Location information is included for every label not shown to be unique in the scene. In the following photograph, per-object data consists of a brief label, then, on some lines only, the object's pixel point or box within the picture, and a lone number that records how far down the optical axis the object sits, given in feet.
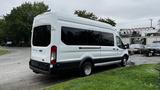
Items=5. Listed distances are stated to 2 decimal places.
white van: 15.42
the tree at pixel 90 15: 92.44
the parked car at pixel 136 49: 47.34
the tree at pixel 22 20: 97.95
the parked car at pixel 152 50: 41.77
